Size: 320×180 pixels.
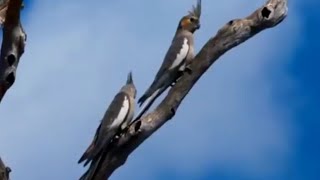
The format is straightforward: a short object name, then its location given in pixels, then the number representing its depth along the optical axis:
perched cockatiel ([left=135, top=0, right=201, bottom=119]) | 13.69
